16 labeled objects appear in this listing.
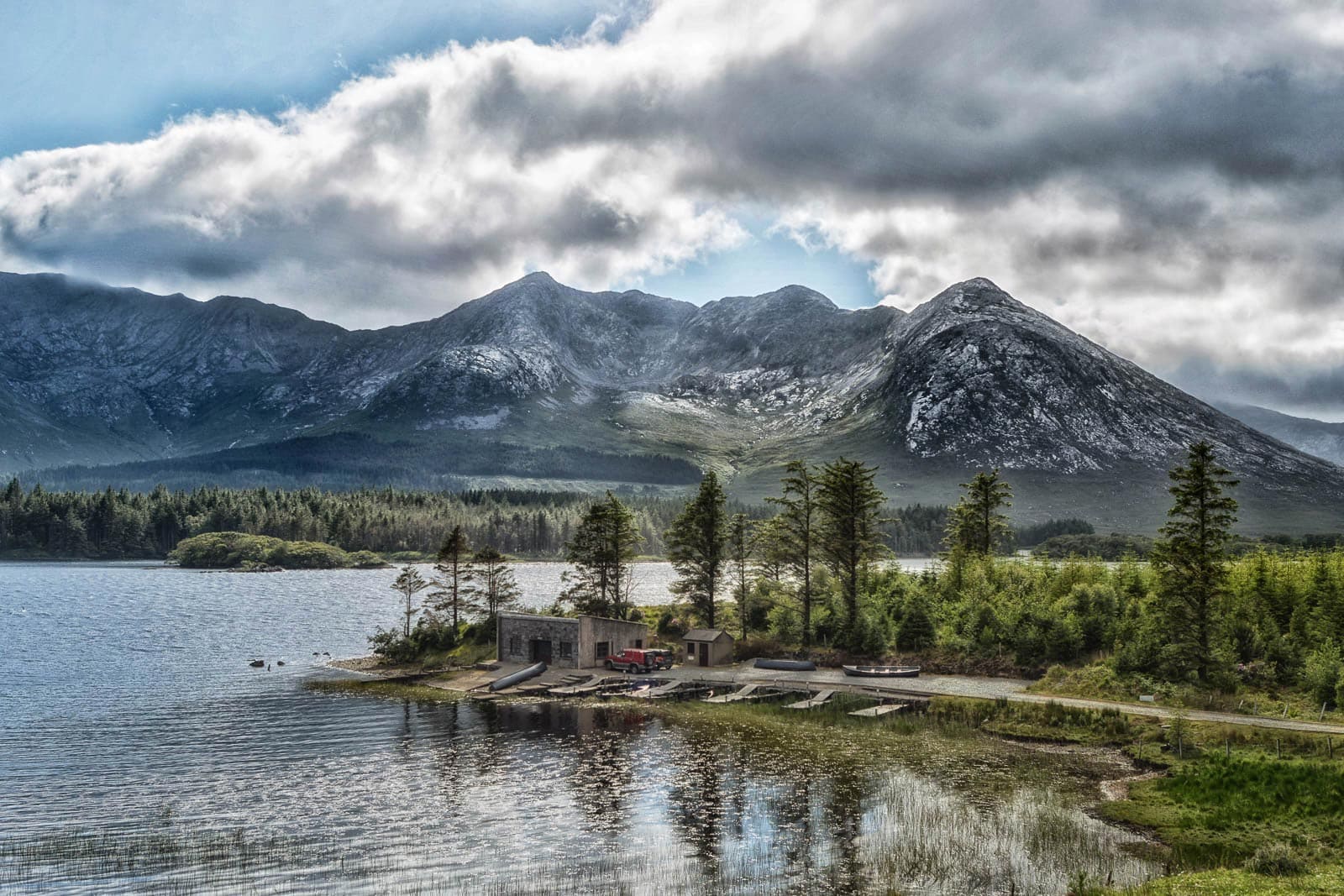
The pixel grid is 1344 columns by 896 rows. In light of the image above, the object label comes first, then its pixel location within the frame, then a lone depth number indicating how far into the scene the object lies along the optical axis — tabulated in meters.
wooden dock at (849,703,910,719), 65.31
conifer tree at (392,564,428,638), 92.50
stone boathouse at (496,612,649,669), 85.81
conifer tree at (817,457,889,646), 90.50
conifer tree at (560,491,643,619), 96.75
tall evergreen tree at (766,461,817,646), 92.46
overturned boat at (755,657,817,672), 84.56
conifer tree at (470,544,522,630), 93.00
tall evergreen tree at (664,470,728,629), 97.25
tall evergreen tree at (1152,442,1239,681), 65.50
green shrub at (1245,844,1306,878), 32.12
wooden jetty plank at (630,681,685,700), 75.19
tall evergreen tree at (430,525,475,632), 93.80
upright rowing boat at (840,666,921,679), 78.31
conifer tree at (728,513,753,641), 96.81
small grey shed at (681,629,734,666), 89.00
